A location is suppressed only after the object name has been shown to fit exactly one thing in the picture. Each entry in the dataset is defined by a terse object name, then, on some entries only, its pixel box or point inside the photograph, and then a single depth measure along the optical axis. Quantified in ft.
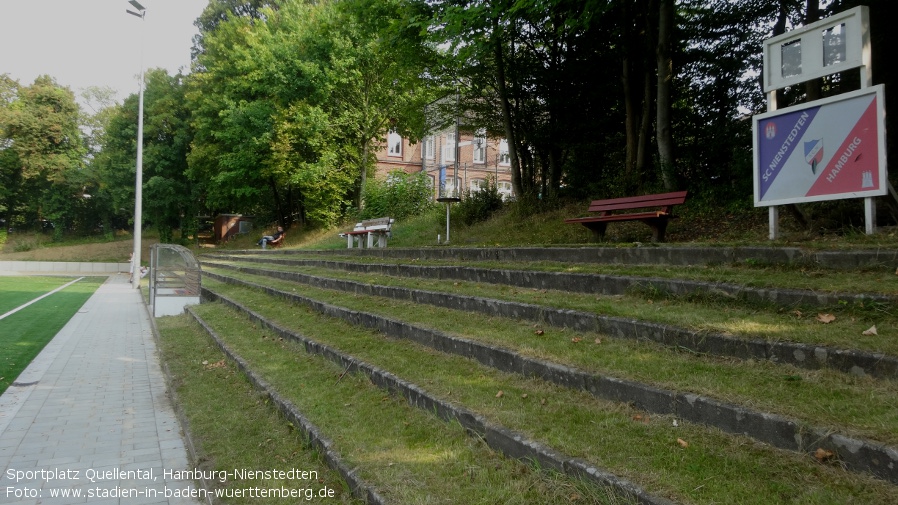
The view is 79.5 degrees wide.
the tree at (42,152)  150.51
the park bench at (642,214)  25.85
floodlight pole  74.23
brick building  126.21
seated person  97.28
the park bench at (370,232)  54.75
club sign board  18.17
